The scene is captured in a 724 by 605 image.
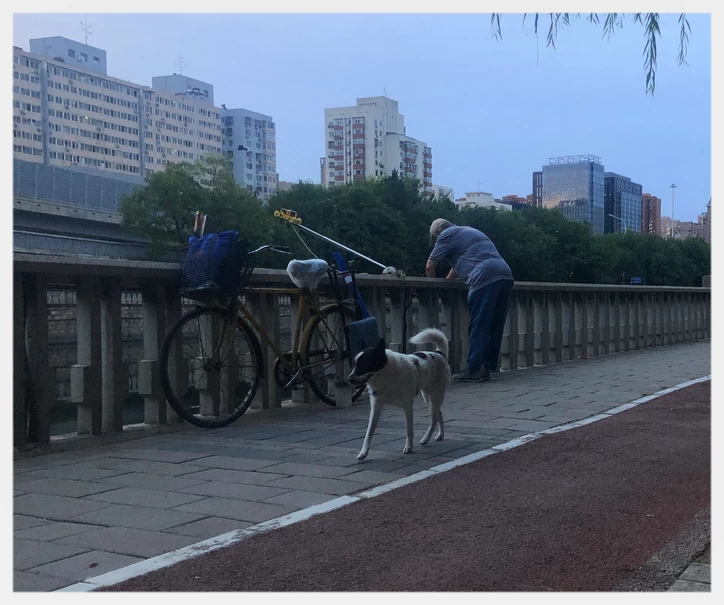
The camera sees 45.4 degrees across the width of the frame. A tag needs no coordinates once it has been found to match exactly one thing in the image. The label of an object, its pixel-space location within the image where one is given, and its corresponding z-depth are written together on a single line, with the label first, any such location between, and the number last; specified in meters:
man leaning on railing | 9.80
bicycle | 6.45
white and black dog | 5.25
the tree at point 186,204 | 56.00
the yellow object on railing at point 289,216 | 7.39
